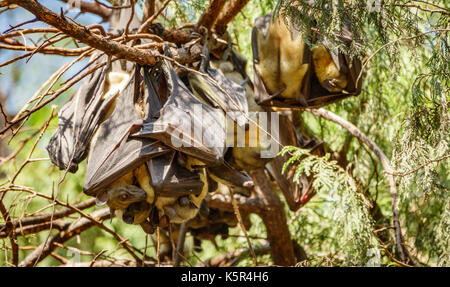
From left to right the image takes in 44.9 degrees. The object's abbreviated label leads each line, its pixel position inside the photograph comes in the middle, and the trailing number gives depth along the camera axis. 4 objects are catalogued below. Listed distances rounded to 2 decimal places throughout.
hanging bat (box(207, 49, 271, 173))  2.79
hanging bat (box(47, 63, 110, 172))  2.54
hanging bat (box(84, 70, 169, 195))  2.26
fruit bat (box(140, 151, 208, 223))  2.23
